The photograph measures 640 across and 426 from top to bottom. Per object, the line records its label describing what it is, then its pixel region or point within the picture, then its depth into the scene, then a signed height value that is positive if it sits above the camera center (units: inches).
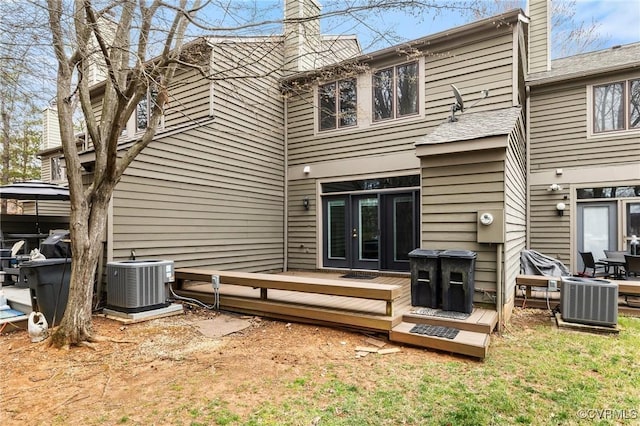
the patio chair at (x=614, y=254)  281.0 -32.6
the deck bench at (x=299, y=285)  167.2 -37.7
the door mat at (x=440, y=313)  171.5 -50.2
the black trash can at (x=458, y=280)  176.2 -33.5
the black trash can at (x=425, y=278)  185.6 -34.5
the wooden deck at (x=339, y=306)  156.7 -50.6
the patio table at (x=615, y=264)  262.4 -37.7
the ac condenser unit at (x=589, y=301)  177.9 -45.8
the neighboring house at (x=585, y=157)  297.1 +51.3
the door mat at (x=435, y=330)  155.6 -54.1
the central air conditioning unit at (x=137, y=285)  193.0 -39.4
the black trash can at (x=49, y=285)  175.6 -36.1
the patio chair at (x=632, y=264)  243.1 -35.0
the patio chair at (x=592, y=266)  278.2 -42.0
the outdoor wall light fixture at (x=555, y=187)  314.0 +25.2
